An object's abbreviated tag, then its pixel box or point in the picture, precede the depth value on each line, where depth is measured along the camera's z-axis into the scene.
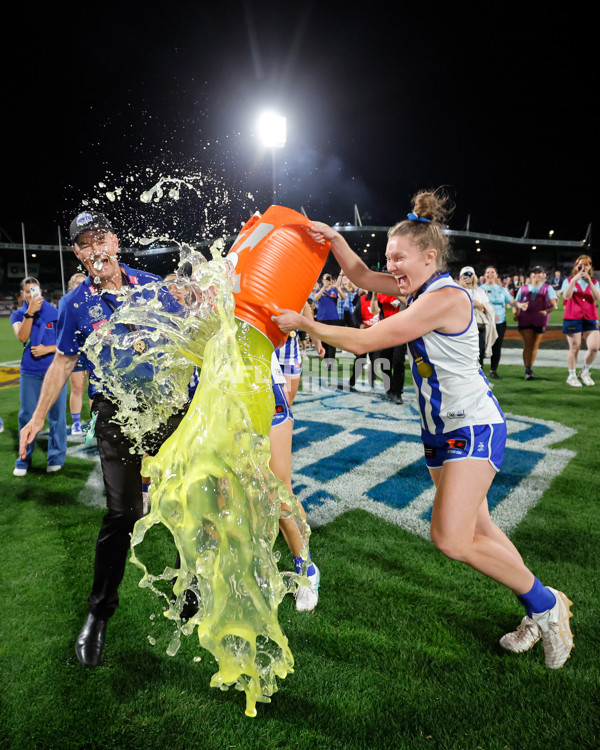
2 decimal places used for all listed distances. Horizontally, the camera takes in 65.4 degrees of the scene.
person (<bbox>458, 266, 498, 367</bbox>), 9.02
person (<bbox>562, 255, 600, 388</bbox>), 9.02
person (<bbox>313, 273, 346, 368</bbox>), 13.35
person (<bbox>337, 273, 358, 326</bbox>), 13.75
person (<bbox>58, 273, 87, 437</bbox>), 7.05
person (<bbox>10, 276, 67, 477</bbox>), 5.43
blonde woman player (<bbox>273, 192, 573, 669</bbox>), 2.26
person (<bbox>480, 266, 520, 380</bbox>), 10.16
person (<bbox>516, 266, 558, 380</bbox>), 9.84
